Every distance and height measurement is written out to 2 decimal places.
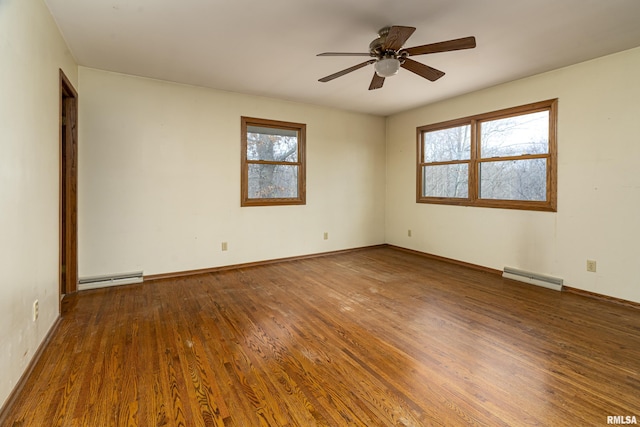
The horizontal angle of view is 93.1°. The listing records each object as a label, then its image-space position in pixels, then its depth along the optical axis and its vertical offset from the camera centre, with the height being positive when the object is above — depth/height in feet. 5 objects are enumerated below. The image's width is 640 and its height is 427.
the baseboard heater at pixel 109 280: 11.42 -2.79
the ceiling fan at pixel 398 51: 7.36 +4.28
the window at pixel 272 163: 14.97 +2.41
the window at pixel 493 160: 12.22 +2.39
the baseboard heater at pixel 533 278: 11.62 -2.73
